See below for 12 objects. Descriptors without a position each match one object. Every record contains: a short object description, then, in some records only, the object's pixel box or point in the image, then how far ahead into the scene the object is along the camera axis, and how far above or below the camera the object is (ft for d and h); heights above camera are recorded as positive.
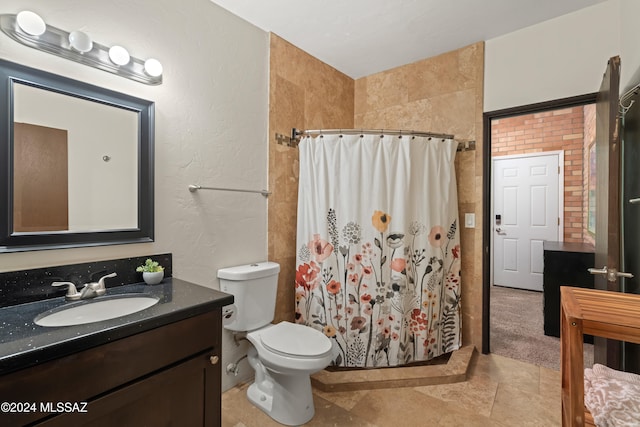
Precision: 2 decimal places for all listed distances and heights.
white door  14.02 -0.04
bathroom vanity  2.79 -1.65
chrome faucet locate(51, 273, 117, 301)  4.31 -1.15
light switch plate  8.27 -0.19
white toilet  5.40 -2.46
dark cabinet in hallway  8.96 -1.83
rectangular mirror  4.11 +0.73
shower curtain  7.38 -0.76
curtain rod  7.39 +1.97
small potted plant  5.08 -1.02
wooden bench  2.55 -0.97
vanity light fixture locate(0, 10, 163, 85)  4.07 +2.42
